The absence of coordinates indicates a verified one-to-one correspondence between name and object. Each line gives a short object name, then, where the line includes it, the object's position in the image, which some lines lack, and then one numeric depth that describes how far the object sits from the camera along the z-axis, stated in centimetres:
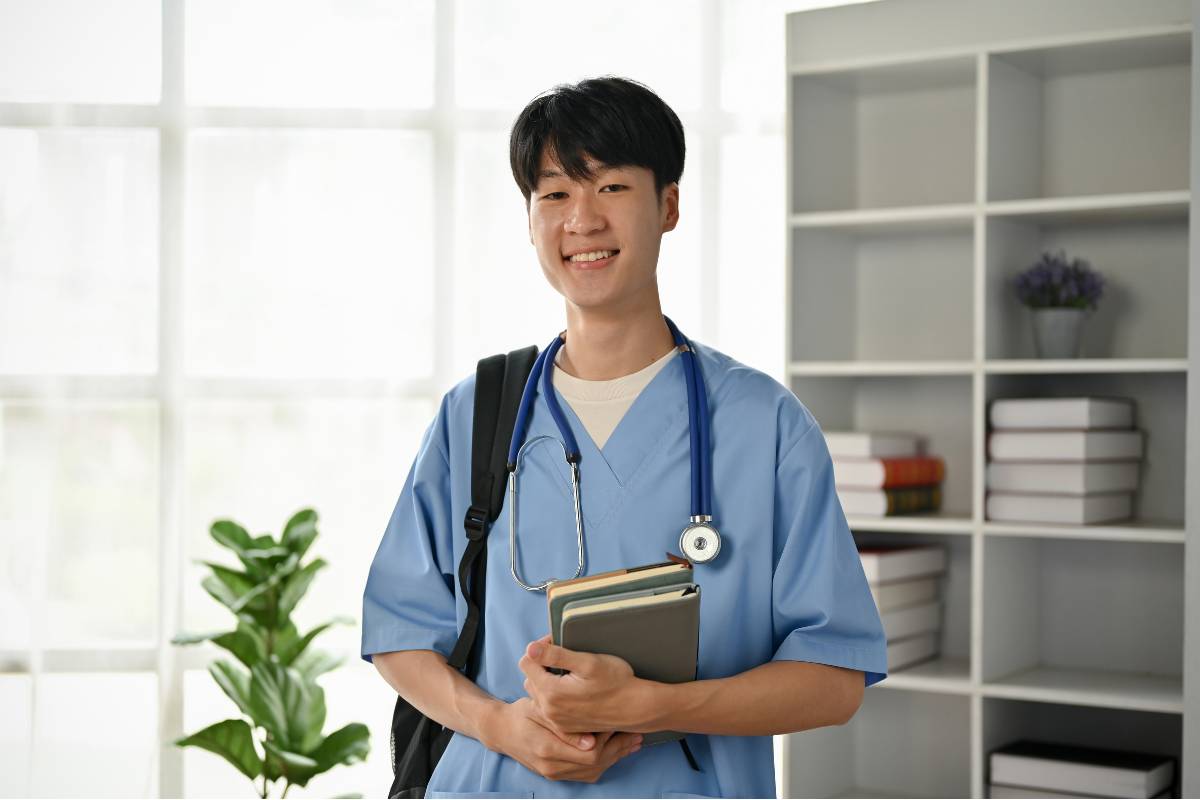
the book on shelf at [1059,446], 263
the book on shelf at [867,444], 283
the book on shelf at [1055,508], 263
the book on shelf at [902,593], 280
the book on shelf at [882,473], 281
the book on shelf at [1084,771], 258
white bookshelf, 268
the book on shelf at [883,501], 281
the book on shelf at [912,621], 281
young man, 145
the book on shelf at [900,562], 278
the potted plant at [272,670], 300
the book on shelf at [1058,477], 263
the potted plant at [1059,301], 272
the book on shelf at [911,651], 282
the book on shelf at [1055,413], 264
